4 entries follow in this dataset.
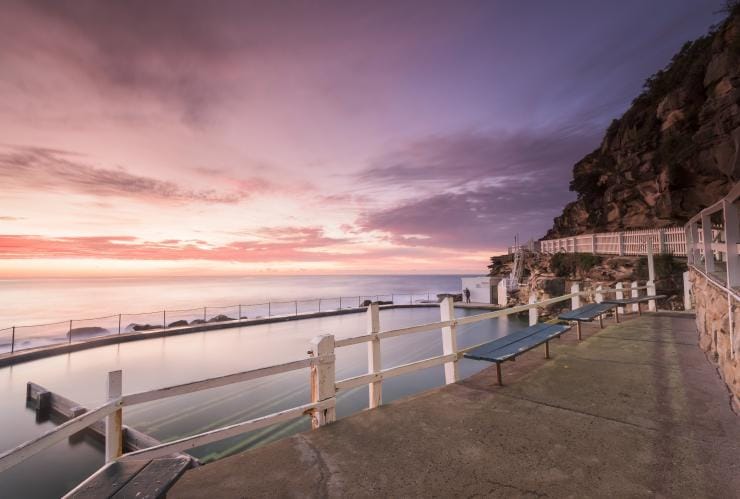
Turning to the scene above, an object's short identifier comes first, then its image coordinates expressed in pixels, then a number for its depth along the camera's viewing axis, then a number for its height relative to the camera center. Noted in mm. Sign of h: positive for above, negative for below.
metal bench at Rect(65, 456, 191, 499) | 1854 -1212
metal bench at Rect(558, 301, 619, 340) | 8576 -1449
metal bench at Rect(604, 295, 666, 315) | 10978 -1474
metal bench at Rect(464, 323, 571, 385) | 5352 -1446
